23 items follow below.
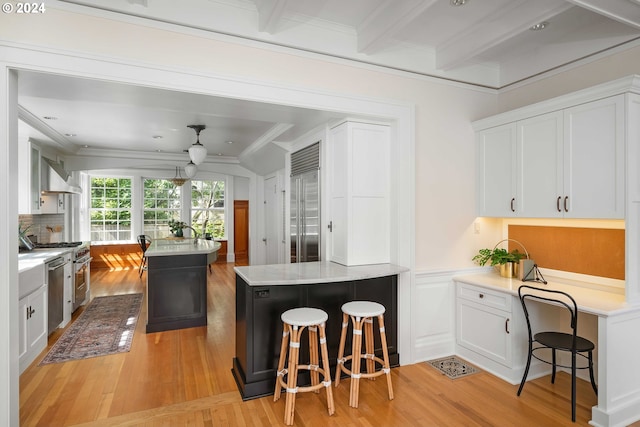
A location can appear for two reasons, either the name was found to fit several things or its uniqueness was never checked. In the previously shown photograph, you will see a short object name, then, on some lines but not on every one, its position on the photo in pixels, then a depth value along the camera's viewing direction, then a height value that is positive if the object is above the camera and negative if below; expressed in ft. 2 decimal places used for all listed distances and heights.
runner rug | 12.04 -4.77
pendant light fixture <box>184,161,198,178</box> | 20.54 +2.66
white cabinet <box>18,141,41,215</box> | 15.76 +1.64
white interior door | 21.90 -0.44
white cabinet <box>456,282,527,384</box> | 9.80 -3.55
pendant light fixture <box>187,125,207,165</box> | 16.34 +2.90
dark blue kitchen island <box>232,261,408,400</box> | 9.14 -2.51
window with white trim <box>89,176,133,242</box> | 29.12 +0.48
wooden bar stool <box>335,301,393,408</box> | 8.77 -3.43
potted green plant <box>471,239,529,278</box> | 11.53 -1.56
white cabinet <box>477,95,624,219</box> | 8.53 +1.38
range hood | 17.93 +1.84
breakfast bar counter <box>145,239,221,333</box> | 14.29 -3.07
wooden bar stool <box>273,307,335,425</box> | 8.10 -3.43
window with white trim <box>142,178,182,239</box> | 30.37 +0.83
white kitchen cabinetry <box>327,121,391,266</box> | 10.99 +0.65
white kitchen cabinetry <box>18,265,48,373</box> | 10.51 -3.31
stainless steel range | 16.28 -2.76
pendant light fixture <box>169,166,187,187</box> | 27.78 +2.70
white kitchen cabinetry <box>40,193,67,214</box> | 18.16 +0.63
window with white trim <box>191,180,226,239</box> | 31.86 +0.67
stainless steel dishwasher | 13.16 -3.03
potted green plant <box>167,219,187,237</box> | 21.94 -0.87
